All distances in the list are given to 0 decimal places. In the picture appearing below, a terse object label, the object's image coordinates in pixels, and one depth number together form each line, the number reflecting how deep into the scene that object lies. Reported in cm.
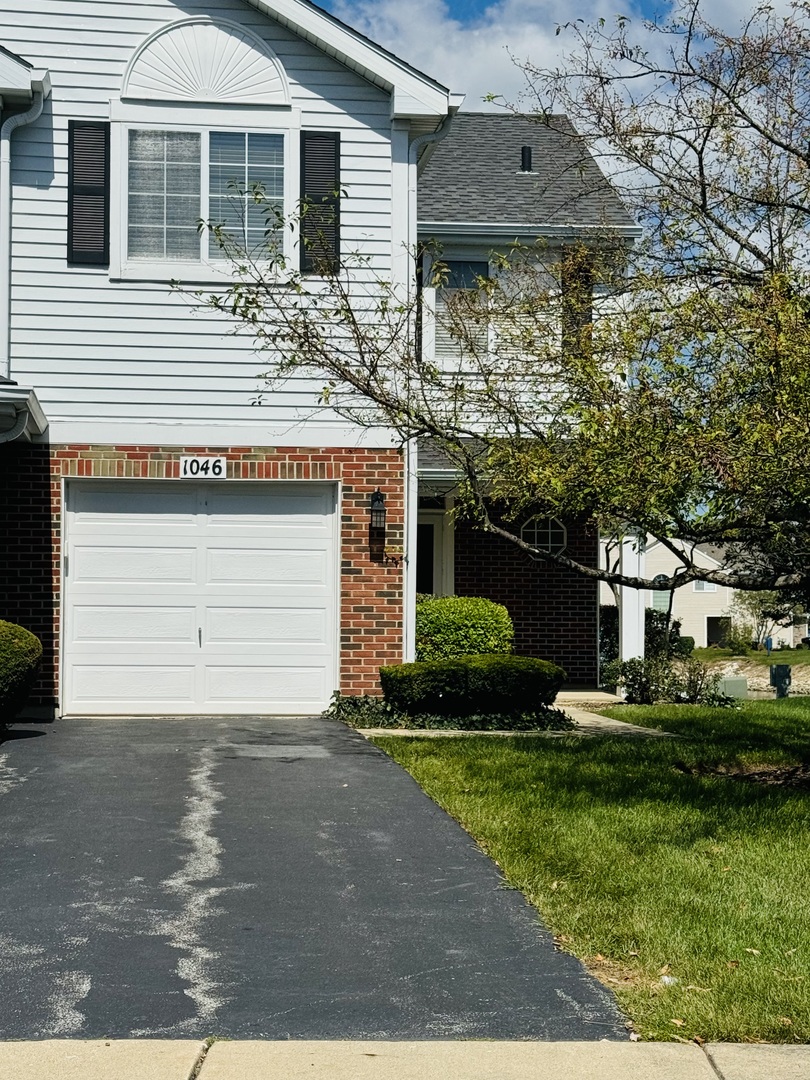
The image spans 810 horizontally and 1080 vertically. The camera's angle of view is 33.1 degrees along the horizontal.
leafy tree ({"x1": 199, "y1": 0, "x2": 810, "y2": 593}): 824
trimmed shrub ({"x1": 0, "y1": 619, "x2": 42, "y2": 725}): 1110
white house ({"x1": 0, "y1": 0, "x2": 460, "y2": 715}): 1360
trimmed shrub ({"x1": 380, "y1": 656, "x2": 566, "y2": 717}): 1333
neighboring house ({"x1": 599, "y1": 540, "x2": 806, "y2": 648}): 5588
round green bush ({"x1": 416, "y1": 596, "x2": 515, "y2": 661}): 1541
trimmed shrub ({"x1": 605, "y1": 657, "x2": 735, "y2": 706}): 1783
